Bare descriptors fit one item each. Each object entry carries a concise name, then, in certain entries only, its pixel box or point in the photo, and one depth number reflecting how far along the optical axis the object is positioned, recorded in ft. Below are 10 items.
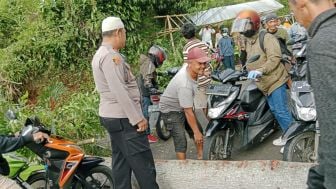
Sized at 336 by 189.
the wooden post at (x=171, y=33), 45.09
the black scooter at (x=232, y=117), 16.60
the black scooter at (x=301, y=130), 14.73
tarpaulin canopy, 52.90
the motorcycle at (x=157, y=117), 20.57
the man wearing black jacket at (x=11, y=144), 10.93
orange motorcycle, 13.55
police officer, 12.71
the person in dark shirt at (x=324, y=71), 4.92
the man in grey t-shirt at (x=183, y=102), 15.33
